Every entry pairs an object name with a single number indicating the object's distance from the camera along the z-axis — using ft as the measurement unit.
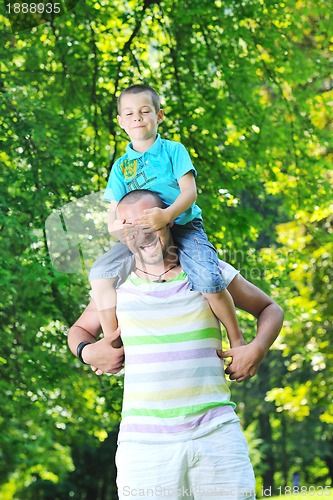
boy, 28.51
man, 27.81
